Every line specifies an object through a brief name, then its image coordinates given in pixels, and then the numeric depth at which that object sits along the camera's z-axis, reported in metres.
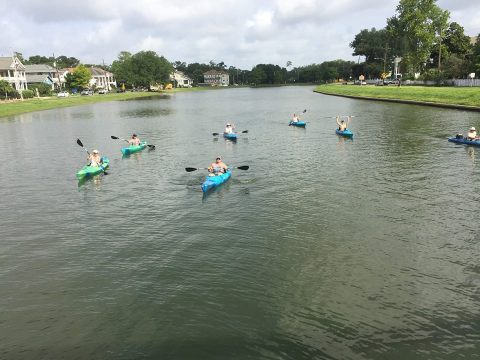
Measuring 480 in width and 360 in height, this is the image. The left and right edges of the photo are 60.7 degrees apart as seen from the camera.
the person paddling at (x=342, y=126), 43.99
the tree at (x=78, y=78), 140.00
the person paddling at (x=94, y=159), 29.30
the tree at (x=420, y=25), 97.19
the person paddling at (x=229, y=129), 45.28
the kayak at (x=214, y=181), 24.18
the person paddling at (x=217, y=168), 26.61
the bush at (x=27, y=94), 106.19
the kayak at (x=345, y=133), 42.53
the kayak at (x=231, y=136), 44.00
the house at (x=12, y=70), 125.25
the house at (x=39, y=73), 155.25
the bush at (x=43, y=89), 121.47
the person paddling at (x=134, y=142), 38.04
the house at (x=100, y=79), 180.76
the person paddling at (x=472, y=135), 35.56
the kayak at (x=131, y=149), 36.56
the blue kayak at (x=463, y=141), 35.28
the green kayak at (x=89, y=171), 28.15
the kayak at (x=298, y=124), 52.56
